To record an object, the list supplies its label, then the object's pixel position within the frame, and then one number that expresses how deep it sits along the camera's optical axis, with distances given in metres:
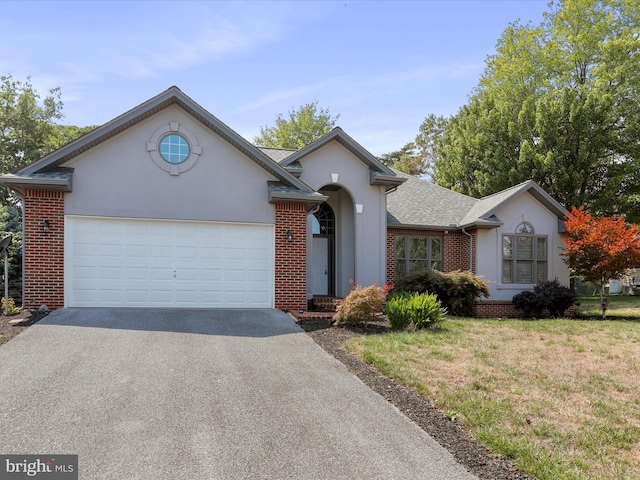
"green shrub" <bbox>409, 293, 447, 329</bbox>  10.93
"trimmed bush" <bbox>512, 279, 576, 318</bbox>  16.03
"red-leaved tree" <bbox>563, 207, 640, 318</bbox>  15.37
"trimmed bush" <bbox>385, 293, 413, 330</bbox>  10.91
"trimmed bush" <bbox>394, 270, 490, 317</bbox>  14.90
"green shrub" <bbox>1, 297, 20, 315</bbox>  11.30
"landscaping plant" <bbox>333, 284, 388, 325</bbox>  10.97
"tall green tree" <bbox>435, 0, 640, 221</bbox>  23.88
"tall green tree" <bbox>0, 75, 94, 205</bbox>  31.91
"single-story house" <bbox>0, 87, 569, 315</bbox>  11.31
